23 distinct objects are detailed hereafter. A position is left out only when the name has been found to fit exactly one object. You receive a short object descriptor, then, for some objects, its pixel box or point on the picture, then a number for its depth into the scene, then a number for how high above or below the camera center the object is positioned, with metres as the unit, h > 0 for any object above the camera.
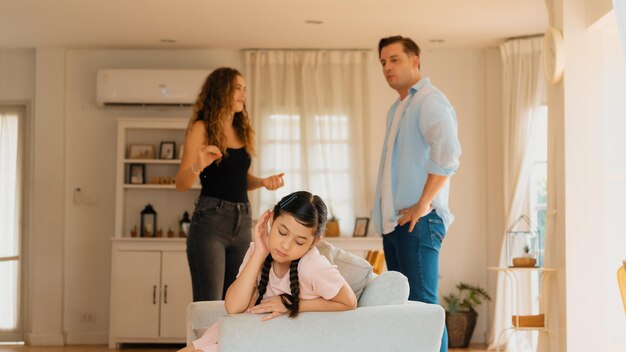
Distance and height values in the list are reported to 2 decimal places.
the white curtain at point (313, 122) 7.64 +0.65
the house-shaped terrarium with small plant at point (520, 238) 7.31 -0.30
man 3.60 +0.11
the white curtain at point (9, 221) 7.90 -0.19
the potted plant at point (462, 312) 7.30 -0.89
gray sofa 2.55 -0.37
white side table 5.63 -0.68
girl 2.72 -0.21
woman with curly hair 3.93 +0.09
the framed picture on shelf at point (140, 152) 7.62 +0.39
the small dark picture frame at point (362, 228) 7.52 -0.23
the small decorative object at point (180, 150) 7.64 +0.41
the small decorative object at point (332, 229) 7.48 -0.23
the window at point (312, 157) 7.63 +0.36
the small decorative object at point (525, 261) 6.29 -0.41
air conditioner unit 7.54 +0.93
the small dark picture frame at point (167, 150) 7.60 +0.40
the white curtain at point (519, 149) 7.30 +0.41
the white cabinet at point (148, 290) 7.28 -0.71
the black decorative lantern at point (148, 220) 7.53 -0.17
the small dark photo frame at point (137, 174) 7.57 +0.21
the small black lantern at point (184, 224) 7.42 -0.19
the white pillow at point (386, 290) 2.83 -0.28
